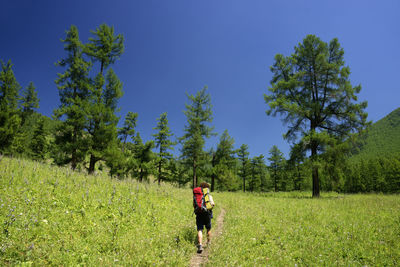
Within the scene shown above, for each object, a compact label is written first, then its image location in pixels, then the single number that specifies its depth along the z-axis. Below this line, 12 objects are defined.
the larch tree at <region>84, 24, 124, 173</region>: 14.70
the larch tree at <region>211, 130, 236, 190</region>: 32.34
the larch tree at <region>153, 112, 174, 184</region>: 29.91
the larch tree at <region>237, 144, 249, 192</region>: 43.51
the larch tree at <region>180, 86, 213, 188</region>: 23.92
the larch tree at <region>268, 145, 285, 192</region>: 50.25
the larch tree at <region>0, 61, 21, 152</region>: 20.88
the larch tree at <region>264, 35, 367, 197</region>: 16.34
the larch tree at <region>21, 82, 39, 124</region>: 35.19
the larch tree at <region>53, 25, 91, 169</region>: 14.88
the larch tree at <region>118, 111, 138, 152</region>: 32.62
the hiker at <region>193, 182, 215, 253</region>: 5.98
